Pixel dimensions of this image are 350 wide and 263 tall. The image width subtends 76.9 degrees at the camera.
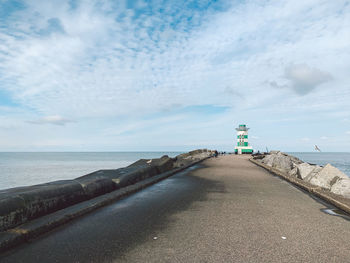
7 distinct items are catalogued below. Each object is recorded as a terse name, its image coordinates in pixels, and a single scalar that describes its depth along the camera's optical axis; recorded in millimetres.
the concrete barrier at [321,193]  5331
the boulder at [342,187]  7535
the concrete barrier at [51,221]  3238
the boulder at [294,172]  14127
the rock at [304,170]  12288
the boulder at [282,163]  18922
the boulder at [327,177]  9133
